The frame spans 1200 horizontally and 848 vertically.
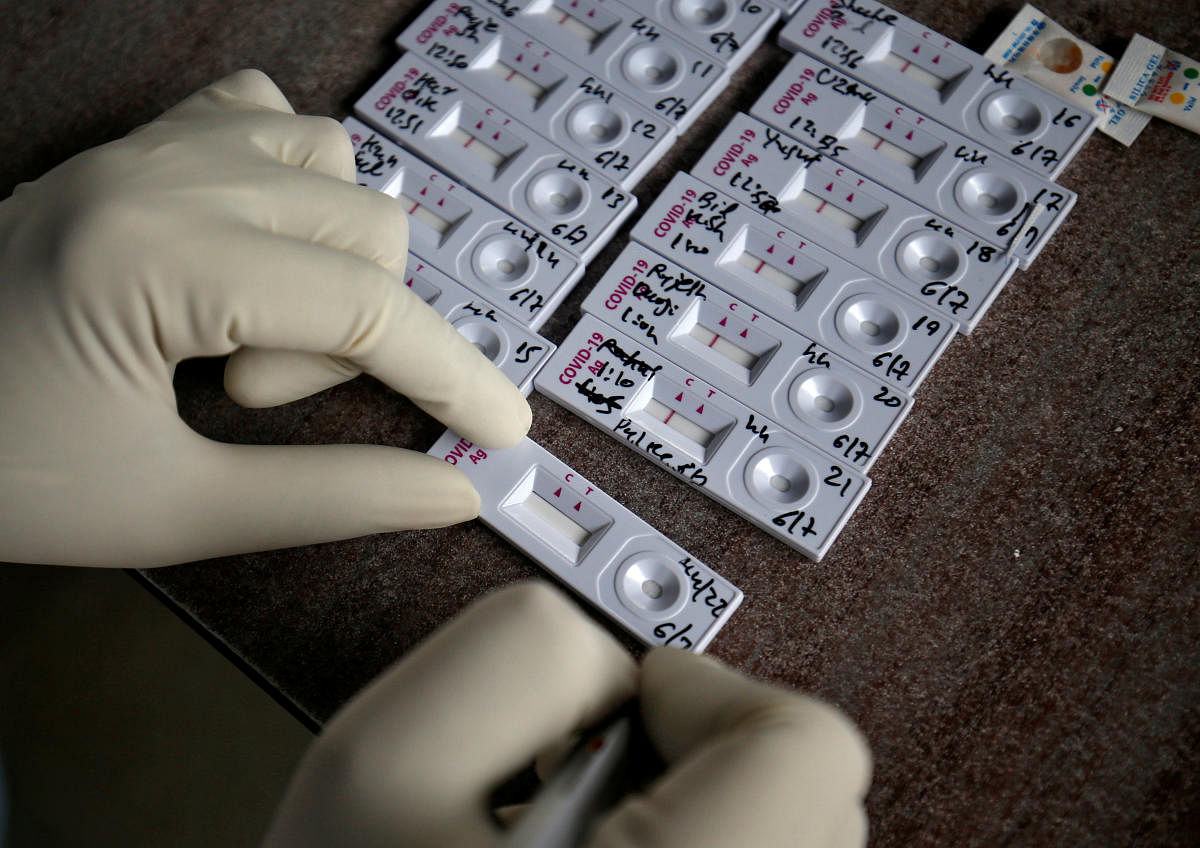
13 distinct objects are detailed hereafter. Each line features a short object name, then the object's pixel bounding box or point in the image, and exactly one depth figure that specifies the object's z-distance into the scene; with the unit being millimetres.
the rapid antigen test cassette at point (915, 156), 243
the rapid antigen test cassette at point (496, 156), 247
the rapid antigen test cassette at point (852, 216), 238
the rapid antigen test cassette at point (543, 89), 255
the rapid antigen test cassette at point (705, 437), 219
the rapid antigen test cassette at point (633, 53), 260
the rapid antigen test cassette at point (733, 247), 241
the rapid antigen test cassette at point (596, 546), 212
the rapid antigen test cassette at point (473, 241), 239
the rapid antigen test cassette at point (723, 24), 265
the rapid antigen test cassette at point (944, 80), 252
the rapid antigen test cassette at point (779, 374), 225
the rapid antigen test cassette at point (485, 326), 232
